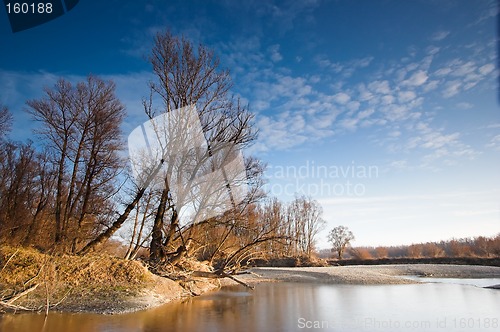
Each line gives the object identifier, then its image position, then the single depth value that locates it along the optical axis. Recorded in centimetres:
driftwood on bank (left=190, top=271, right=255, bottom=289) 1154
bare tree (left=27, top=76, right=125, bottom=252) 1274
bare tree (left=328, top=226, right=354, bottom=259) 4838
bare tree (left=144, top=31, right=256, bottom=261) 1212
